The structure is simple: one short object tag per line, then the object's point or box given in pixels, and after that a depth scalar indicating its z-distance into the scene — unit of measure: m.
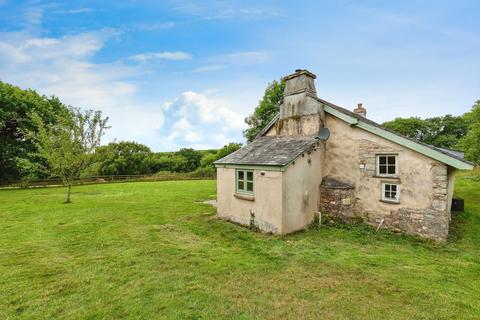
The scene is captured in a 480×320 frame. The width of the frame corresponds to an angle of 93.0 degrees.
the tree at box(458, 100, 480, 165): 20.84
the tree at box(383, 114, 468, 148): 54.95
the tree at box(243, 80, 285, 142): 30.03
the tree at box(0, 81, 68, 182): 25.95
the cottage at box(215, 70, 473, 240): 8.44
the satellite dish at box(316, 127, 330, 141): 10.57
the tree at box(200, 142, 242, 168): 40.12
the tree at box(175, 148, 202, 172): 46.38
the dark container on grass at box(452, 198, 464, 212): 12.01
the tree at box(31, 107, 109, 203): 16.48
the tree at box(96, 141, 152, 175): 37.69
